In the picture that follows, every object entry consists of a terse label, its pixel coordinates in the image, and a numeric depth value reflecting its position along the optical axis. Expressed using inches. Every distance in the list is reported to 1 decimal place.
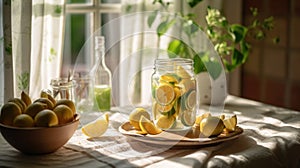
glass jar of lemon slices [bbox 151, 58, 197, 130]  50.8
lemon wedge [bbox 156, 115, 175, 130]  51.3
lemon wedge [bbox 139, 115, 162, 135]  50.4
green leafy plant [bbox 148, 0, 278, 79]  67.3
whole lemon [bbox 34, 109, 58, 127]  44.3
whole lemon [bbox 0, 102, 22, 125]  44.9
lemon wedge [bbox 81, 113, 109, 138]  51.8
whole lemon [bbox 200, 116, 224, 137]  49.6
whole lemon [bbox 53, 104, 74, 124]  46.0
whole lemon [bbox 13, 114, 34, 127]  43.9
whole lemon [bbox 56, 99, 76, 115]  47.9
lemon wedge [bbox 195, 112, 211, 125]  54.0
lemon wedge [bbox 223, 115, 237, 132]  51.6
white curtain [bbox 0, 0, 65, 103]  56.6
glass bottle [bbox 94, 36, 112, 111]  63.0
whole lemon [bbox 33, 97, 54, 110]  47.2
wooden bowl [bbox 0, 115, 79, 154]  43.8
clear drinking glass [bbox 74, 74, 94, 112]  62.1
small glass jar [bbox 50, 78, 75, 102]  56.3
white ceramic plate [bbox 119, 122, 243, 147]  48.0
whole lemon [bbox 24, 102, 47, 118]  45.6
